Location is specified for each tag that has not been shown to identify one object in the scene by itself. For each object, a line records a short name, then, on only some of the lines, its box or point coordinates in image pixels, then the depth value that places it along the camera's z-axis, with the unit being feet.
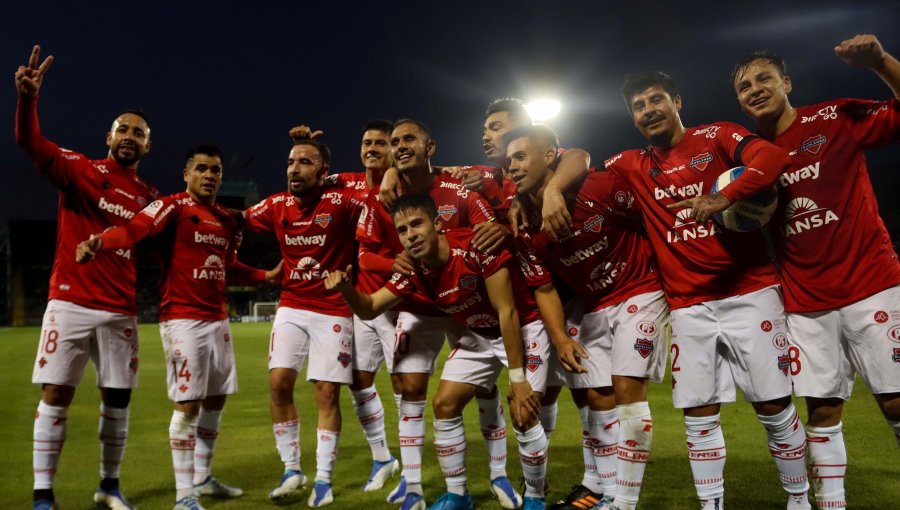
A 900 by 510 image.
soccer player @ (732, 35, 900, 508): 10.85
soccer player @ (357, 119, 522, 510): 14.26
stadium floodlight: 55.28
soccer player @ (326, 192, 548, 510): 13.01
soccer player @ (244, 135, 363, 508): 16.17
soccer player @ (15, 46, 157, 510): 14.49
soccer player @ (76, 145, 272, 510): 15.35
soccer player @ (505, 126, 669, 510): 12.51
